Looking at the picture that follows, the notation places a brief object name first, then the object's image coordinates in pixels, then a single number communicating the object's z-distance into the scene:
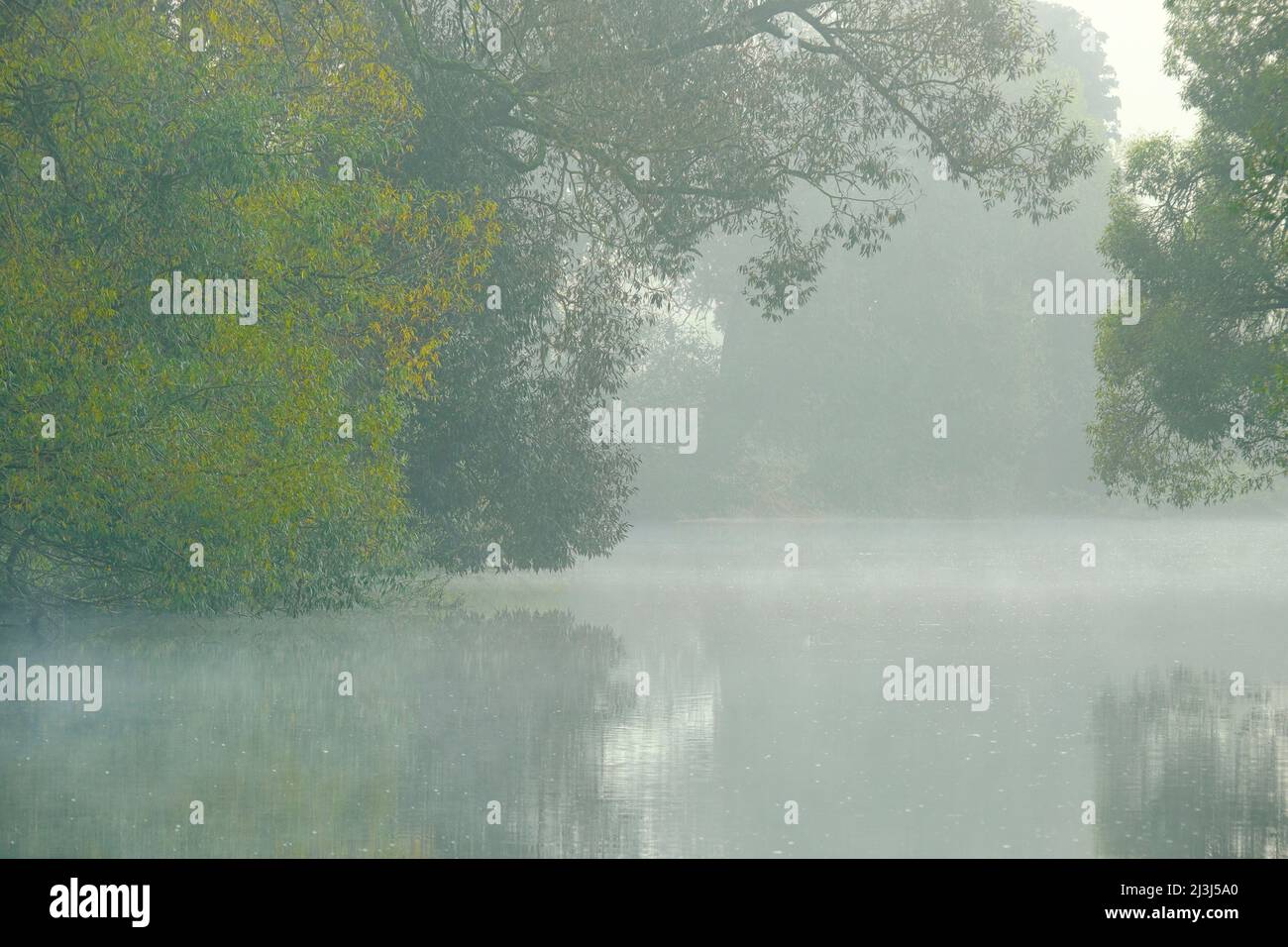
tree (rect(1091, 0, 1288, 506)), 28.64
